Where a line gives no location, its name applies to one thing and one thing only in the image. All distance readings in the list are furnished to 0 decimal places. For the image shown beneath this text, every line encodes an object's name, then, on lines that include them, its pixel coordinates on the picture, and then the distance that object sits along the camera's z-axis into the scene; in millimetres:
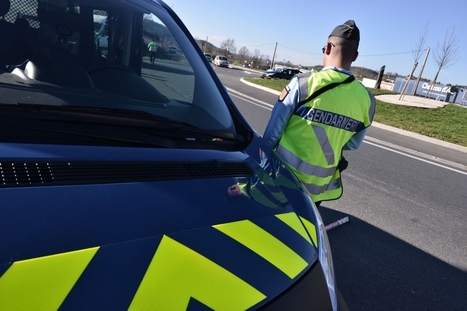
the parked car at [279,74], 32750
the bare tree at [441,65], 25541
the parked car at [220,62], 44438
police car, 879
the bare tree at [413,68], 20845
